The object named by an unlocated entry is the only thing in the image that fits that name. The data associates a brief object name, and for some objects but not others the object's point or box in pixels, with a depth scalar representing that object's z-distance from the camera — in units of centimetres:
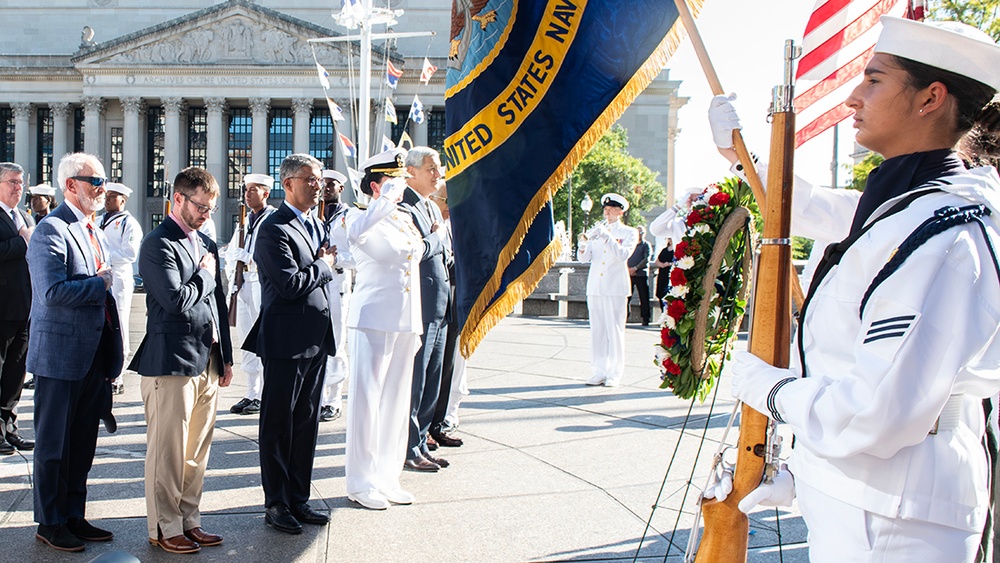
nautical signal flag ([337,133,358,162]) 2225
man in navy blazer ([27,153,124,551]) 468
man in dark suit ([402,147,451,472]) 618
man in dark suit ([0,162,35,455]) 700
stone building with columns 5553
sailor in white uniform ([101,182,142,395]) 955
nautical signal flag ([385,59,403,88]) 2837
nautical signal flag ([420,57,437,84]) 2811
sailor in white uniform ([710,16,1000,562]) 193
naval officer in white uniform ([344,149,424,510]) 559
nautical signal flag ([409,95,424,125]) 2727
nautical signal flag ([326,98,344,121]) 2477
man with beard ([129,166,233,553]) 461
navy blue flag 376
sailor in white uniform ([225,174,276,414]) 859
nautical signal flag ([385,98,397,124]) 2517
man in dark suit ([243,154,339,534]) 509
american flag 390
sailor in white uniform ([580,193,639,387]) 1072
